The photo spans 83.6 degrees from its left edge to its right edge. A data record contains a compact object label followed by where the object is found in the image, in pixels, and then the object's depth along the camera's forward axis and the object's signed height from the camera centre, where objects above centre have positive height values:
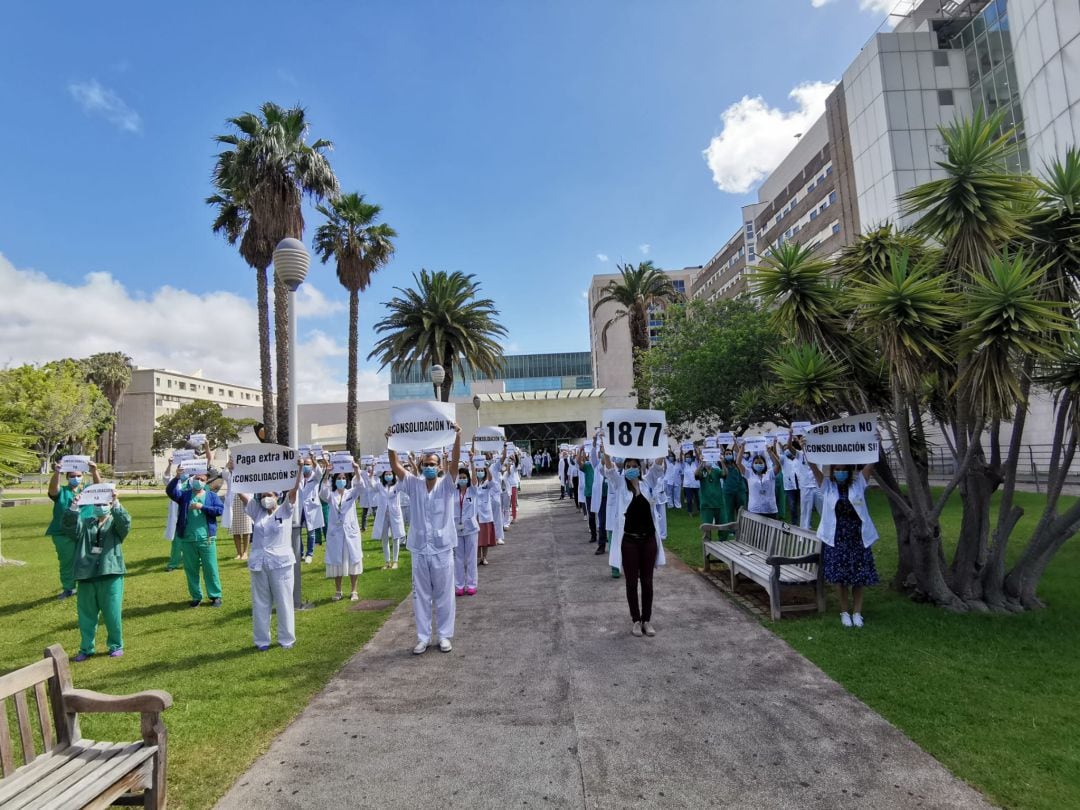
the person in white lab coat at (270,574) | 6.48 -1.14
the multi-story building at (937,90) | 20.05 +15.80
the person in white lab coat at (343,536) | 8.73 -1.06
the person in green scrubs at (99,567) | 6.37 -0.93
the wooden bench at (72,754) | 2.91 -1.46
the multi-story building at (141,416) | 79.14 +7.91
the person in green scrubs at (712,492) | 13.68 -1.18
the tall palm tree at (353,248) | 26.48 +9.45
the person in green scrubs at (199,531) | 8.48 -0.84
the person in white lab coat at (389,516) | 10.98 -1.03
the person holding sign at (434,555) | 6.28 -1.01
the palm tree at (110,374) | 61.91 +10.70
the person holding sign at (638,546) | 6.52 -1.10
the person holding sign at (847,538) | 6.73 -1.20
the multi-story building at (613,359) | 49.72 +7.52
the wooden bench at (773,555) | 7.08 -1.64
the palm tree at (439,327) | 27.98 +6.11
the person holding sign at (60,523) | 8.08 -0.64
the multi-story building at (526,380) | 52.75 +7.69
